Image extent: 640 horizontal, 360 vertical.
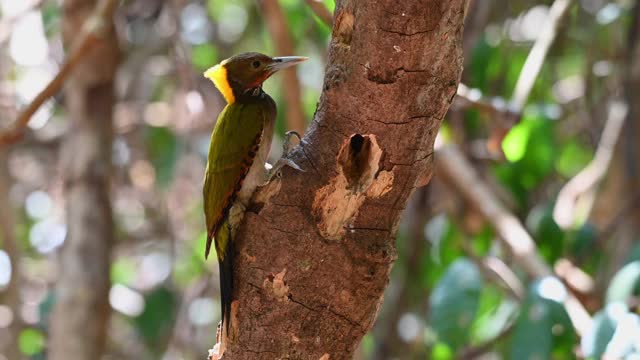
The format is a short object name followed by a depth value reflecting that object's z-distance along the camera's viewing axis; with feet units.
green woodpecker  16.01
